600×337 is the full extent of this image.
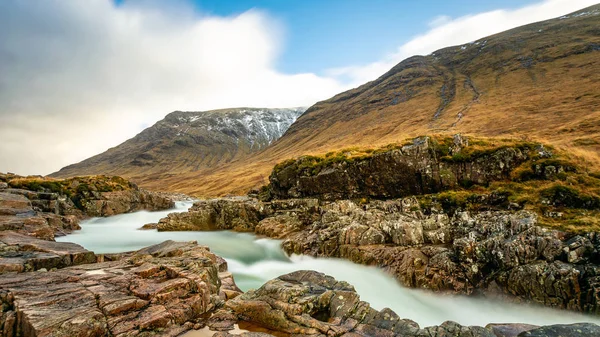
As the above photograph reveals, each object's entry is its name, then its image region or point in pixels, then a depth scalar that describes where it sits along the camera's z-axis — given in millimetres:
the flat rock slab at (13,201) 32334
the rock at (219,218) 41531
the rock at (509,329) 11997
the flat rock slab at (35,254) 15992
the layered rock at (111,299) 10859
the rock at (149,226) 43572
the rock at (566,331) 10547
